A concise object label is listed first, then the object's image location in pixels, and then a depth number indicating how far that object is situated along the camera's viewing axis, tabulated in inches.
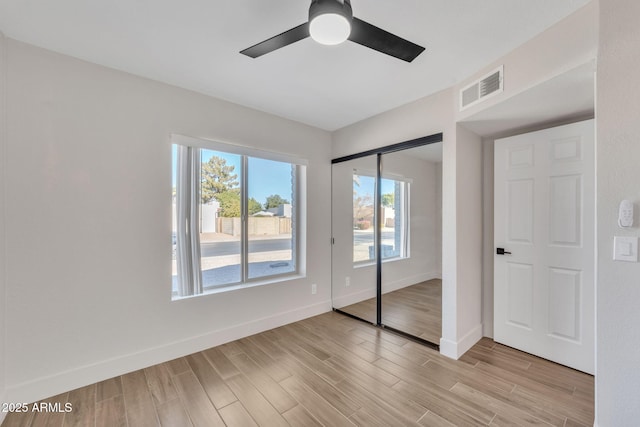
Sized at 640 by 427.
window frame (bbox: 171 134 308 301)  105.2
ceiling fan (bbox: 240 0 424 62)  45.9
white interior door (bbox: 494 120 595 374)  86.9
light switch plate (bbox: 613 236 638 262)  52.2
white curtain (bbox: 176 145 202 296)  102.0
